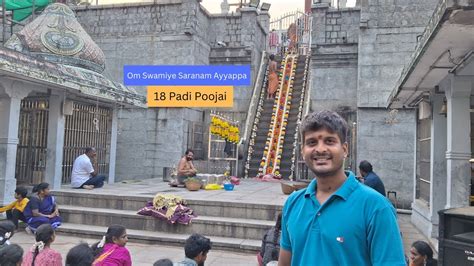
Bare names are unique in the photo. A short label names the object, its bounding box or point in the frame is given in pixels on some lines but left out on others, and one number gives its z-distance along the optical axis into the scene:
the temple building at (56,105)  9.47
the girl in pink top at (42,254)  4.27
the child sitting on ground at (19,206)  8.12
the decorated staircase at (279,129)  16.75
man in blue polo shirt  1.79
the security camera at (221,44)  18.11
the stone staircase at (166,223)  7.99
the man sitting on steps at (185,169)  11.74
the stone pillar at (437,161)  8.26
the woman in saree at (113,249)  4.28
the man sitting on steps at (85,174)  10.73
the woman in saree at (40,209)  8.03
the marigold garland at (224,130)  14.27
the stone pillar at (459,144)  7.04
